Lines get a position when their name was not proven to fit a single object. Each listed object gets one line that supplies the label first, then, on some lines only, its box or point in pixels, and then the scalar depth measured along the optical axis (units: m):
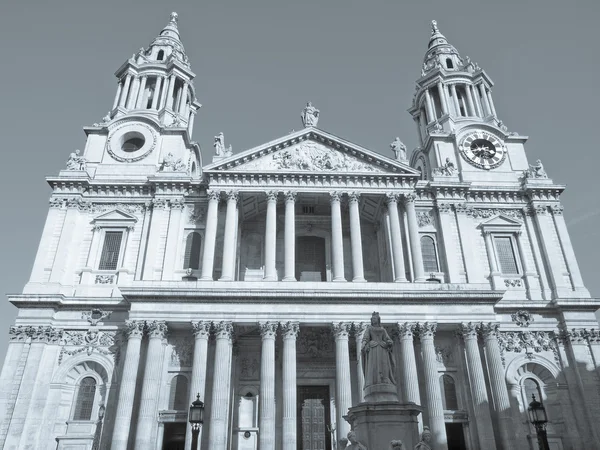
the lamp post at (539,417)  16.63
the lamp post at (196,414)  17.08
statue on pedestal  15.70
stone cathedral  25.84
